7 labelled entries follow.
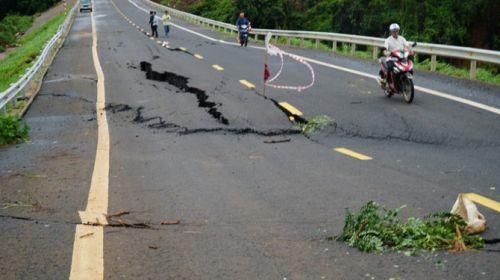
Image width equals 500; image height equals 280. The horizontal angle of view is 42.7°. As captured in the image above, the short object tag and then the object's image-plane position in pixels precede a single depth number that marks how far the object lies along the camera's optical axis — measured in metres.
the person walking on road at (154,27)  39.46
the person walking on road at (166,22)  40.19
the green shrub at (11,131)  10.89
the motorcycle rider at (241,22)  32.08
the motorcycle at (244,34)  31.47
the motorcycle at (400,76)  13.68
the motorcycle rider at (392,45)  14.15
